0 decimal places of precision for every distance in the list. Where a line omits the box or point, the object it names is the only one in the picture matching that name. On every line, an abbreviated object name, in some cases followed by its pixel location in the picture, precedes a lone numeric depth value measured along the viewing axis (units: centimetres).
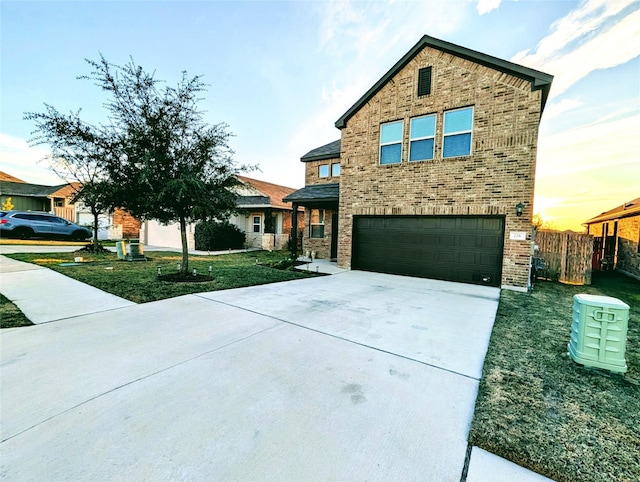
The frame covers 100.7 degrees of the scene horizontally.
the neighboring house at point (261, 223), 1828
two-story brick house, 782
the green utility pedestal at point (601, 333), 314
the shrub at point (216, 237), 1742
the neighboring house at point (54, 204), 2497
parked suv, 1853
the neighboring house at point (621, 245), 1115
